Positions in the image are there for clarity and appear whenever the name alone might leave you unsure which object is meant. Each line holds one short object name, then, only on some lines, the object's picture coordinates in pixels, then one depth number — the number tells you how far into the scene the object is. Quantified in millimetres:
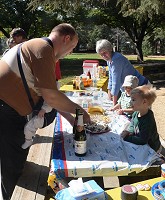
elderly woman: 3967
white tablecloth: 2043
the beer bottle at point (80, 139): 2164
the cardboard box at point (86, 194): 1537
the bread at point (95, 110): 3371
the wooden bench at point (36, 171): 2240
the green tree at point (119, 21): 19259
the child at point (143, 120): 2547
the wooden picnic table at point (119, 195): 1665
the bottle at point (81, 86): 5051
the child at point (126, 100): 3479
